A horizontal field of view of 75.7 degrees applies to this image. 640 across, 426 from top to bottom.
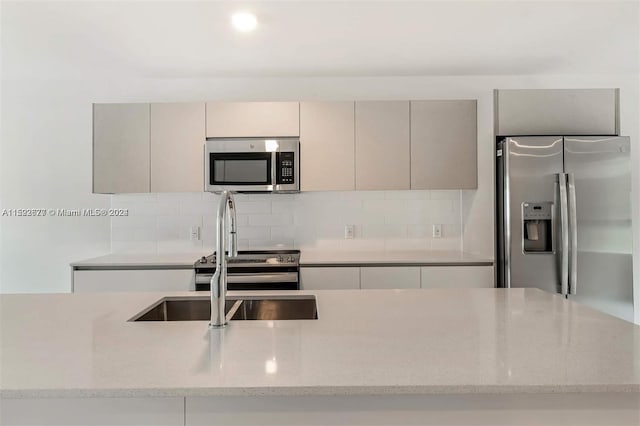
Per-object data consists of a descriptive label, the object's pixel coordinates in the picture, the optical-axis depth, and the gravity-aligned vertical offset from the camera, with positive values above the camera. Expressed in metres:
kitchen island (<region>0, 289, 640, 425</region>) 0.91 -0.36
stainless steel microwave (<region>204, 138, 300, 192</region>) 3.20 +0.44
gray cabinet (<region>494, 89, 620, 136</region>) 3.16 +0.83
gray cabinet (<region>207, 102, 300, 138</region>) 3.26 +0.81
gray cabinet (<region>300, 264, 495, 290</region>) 3.04 -0.42
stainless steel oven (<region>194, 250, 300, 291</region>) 2.96 -0.39
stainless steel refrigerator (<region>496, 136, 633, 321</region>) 2.94 +0.08
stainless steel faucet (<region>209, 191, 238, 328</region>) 1.32 -0.19
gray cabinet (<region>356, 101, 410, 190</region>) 3.27 +0.59
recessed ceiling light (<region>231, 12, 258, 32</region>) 2.46 +1.23
